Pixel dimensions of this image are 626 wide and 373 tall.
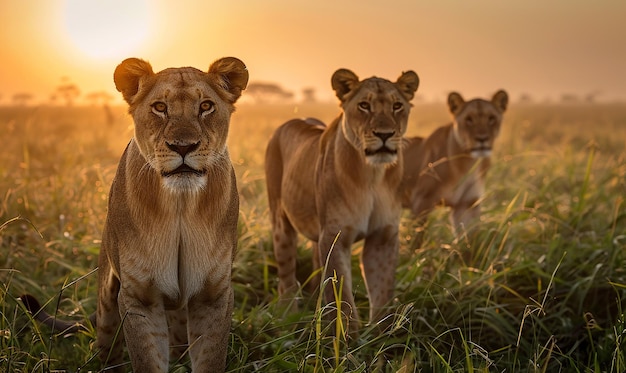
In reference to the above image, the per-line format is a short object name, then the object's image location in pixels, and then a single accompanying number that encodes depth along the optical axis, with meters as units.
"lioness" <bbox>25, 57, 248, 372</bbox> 3.03
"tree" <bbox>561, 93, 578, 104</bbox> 76.44
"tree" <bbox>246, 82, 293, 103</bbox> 42.56
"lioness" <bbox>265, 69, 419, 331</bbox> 4.41
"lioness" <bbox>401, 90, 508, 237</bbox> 7.25
